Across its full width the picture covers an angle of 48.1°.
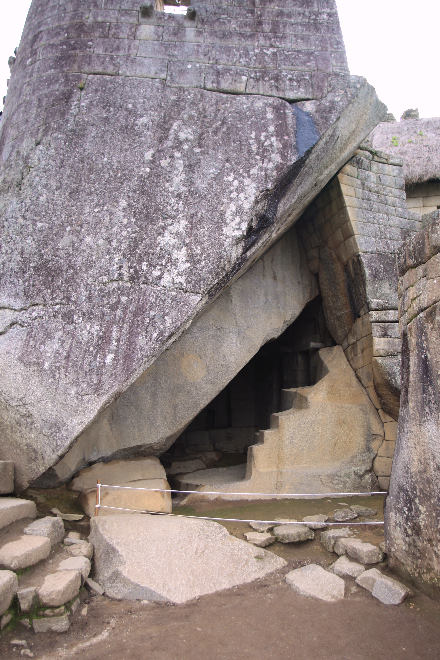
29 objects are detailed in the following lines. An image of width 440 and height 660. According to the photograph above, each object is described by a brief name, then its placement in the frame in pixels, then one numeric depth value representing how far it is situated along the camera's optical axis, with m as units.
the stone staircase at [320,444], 5.00
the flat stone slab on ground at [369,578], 2.80
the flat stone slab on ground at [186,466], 6.34
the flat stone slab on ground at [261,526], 3.83
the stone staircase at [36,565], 2.49
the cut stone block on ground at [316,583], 2.81
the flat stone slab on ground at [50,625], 2.47
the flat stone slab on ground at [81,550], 3.15
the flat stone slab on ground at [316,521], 3.89
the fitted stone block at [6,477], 3.53
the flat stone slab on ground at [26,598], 2.50
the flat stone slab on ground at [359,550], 3.07
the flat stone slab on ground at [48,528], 3.15
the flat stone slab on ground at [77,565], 2.89
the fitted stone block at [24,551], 2.71
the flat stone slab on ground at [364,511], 4.28
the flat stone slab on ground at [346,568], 3.00
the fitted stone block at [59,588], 2.55
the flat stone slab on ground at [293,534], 3.64
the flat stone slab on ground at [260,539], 3.58
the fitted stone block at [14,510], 3.16
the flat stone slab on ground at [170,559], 2.88
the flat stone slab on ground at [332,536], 3.49
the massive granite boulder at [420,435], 2.53
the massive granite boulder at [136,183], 3.63
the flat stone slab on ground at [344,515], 4.15
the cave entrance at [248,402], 6.43
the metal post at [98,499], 3.87
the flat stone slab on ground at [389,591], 2.60
